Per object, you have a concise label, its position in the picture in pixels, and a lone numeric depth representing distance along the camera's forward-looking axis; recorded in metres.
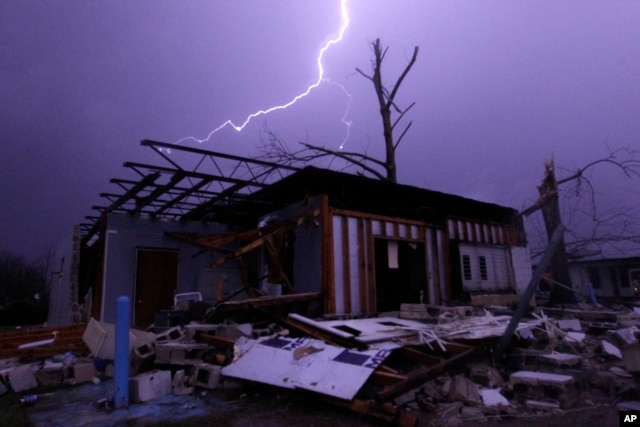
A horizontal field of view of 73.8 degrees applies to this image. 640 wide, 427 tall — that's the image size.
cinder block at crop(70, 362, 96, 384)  7.24
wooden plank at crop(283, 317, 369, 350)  6.65
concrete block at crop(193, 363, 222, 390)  6.43
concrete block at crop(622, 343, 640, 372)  5.54
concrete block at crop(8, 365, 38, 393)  6.75
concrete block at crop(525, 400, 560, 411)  4.97
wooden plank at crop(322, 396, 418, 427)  4.52
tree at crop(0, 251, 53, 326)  22.66
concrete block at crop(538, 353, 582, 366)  6.10
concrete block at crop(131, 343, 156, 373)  7.41
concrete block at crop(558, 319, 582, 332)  8.71
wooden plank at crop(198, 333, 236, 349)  7.19
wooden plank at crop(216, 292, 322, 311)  8.99
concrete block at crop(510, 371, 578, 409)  5.11
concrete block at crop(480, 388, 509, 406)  5.25
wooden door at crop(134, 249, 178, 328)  13.17
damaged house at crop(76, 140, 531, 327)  10.86
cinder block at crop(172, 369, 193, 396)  6.29
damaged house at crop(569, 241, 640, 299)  26.49
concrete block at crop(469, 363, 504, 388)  5.93
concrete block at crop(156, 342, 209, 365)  7.21
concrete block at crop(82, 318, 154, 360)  7.74
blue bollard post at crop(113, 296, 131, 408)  5.56
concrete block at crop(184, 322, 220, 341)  7.92
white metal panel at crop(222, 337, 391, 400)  5.27
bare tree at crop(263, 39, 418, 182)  19.97
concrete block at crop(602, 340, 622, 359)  6.75
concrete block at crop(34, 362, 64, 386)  7.09
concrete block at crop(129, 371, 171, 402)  5.80
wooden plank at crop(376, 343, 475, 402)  4.96
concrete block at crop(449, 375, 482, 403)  5.39
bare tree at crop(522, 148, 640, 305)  12.63
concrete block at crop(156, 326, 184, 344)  8.11
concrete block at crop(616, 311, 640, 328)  9.14
